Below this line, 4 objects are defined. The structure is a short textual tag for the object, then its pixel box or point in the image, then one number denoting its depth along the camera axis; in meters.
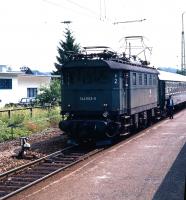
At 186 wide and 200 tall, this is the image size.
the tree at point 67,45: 66.25
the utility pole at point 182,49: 57.03
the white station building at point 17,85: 51.34
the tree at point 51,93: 38.72
